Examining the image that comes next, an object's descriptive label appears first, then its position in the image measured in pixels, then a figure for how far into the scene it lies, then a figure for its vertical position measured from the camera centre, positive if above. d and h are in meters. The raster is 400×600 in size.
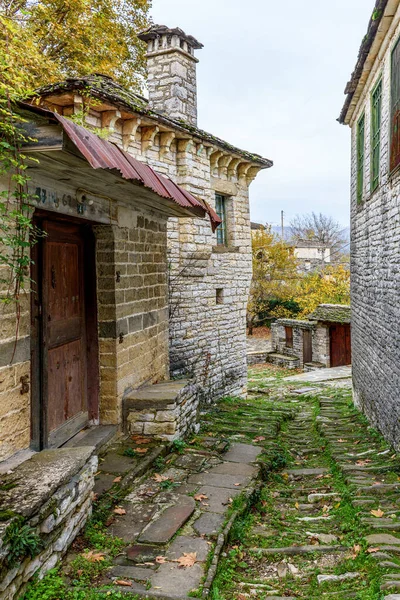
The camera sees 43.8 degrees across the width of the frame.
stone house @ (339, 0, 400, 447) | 6.26 +1.00
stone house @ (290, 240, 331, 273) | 37.00 +2.69
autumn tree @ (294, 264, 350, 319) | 27.64 -0.69
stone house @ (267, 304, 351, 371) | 22.28 -2.85
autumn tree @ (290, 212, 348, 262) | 46.92 +5.11
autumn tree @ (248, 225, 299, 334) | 28.52 +0.51
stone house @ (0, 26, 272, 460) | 3.96 +0.20
